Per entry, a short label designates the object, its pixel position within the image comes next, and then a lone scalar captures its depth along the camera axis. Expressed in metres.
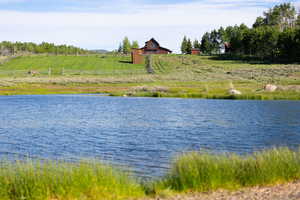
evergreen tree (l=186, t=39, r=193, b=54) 180.88
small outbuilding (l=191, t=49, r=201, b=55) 170.88
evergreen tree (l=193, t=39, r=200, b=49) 193.62
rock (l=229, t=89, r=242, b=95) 57.47
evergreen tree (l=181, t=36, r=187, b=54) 187.43
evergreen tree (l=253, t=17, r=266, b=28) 172.88
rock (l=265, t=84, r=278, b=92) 59.00
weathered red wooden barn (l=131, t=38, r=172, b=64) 160.25
